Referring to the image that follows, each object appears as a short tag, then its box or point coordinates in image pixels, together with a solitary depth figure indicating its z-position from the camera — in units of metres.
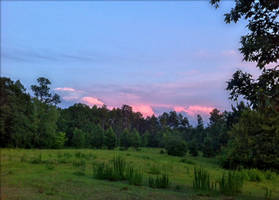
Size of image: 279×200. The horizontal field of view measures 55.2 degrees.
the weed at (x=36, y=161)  19.55
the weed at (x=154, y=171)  17.49
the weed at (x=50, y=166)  17.03
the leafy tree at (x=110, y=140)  50.91
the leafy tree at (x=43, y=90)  62.85
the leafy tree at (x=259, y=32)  5.36
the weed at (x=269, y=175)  18.14
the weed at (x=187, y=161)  27.72
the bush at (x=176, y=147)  40.69
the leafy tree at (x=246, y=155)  11.26
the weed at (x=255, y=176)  17.00
